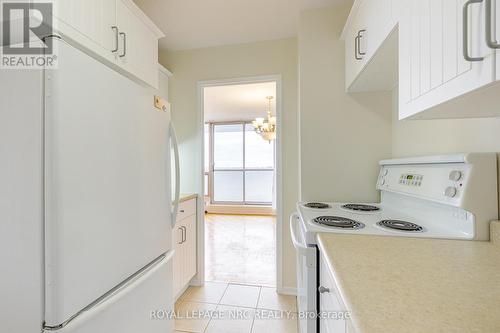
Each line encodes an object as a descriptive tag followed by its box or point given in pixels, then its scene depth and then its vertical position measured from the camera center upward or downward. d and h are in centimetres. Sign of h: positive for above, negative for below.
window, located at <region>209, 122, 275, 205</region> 625 +0
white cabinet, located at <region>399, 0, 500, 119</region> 55 +31
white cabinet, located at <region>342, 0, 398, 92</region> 113 +67
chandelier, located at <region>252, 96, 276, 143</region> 419 +69
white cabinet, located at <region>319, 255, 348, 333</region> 62 -45
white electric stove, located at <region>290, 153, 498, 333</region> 92 -22
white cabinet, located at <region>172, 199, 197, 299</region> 201 -76
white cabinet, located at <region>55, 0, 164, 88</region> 102 +72
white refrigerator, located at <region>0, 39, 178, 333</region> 75 -12
